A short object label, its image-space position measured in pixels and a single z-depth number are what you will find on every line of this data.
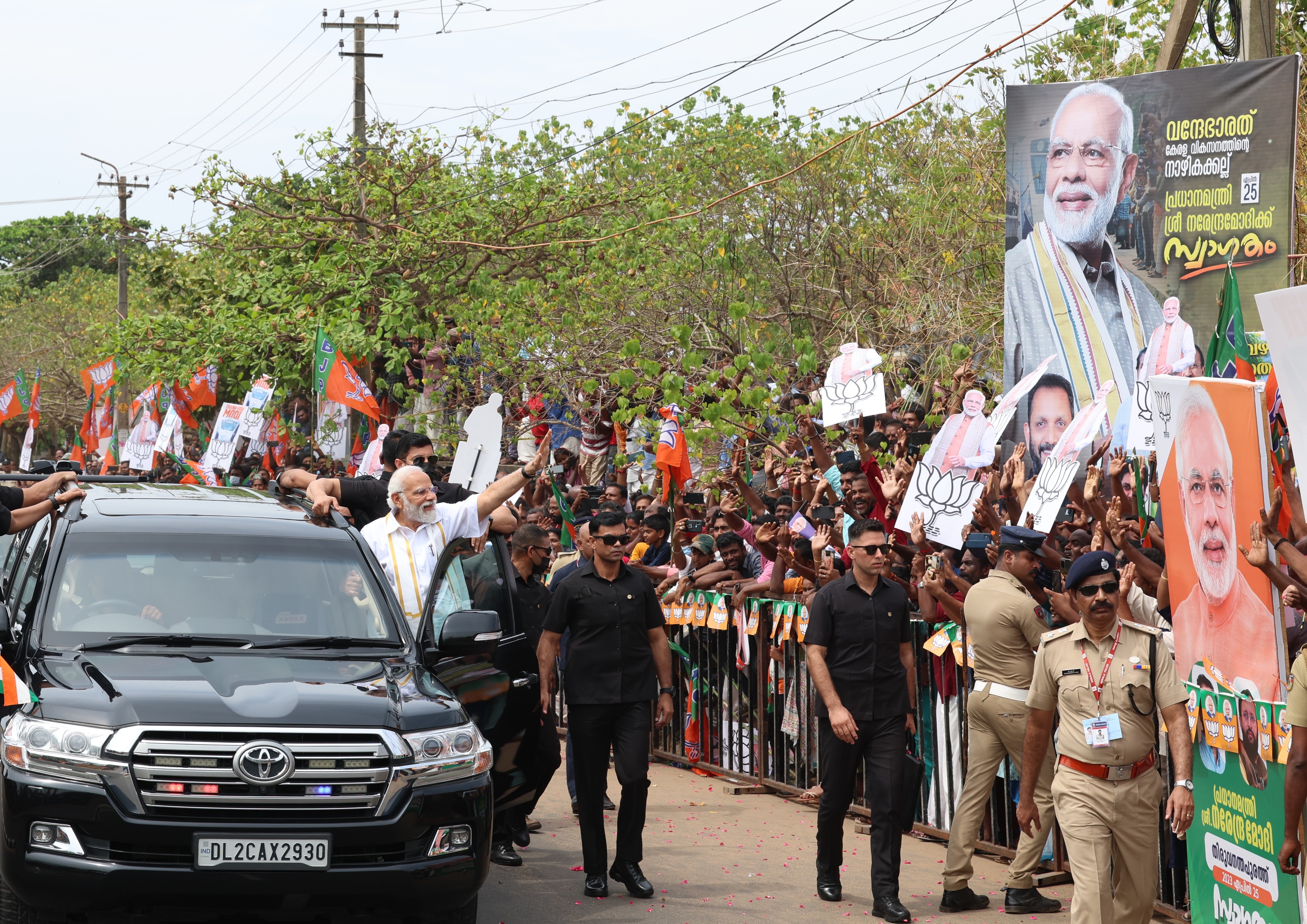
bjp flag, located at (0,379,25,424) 36.84
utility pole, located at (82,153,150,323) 43.53
